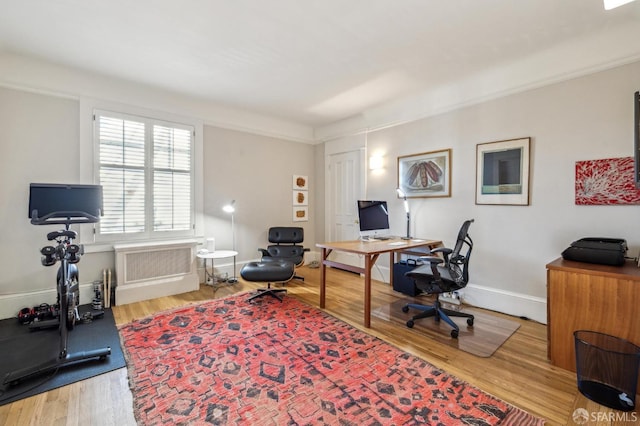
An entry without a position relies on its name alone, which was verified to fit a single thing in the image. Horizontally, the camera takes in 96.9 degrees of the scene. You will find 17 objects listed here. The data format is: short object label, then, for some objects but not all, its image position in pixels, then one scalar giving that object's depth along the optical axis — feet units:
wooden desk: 9.50
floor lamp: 14.47
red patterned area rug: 5.53
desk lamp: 13.42
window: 11.88
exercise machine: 6.94
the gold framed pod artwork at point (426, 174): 12.58
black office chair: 8.92
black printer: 7.07
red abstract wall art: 8.29
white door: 16.65
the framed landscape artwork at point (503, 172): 10.26
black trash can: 5.84
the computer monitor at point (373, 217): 12.14
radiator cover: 11.70
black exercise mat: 6.39
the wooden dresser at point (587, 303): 6.29
